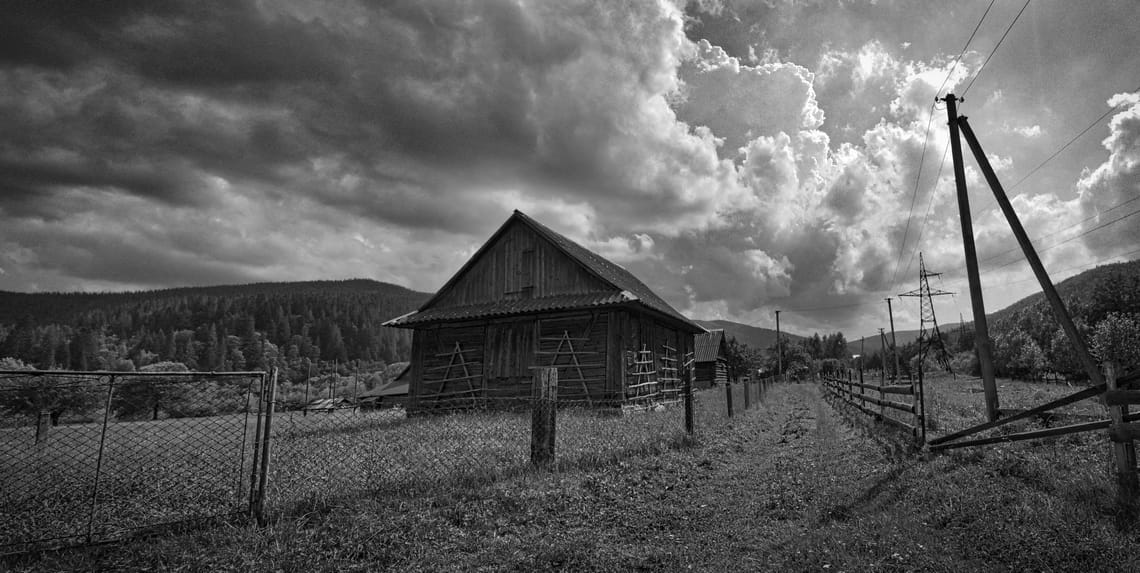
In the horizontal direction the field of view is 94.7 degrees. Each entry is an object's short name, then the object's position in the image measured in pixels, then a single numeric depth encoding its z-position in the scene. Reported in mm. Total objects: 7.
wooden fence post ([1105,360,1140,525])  5293
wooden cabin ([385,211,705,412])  18141
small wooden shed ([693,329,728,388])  48188
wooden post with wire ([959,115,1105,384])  8633
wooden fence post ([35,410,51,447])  9907
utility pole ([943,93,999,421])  10984
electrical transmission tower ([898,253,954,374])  46553
